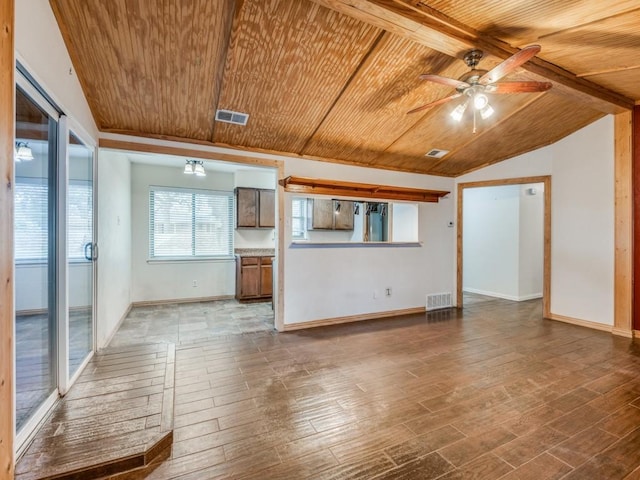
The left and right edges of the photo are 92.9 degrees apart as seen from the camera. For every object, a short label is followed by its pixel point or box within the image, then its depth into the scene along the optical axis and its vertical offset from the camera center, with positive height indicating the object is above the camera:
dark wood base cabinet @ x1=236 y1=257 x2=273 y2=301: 5.96 -0.78
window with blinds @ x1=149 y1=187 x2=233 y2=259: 5.95 +0.32
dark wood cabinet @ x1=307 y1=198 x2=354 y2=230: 6.03 +0.49
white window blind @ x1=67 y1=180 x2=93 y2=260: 2.63 +0.20
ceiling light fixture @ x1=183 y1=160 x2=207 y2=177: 5.17 +1.22
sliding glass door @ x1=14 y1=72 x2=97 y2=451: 1.91 -0.12
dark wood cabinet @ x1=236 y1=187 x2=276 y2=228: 6.16 +0.65
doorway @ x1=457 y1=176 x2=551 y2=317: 6.14 -0.13
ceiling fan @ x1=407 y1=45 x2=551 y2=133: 2.47 +1.29
